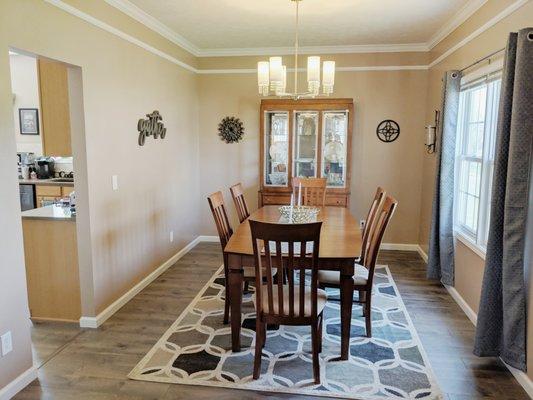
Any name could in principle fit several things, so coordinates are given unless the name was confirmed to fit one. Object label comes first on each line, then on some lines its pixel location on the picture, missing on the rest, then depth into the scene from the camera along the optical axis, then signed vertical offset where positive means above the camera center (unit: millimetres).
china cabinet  5152 +53
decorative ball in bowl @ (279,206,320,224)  3523 -616
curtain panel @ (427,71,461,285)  3820 -329
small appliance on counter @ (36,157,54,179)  5844 -311
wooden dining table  2568 -746
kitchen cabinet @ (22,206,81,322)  3238 -969
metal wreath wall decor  5598 +245
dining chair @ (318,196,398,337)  2891 -944
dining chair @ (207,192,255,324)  3073 -630
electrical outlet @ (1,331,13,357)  2295 -1126
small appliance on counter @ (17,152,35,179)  5719 -261
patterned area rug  2459 -1433
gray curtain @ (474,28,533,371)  2361 -419
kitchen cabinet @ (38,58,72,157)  3283 +307
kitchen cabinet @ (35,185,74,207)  5273 -599
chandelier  3156 +572
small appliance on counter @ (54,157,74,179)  6051 -314
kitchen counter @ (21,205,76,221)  3219 -559
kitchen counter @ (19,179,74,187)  5215 -474
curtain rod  2962 +703
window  3271 -80
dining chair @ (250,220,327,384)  2213 -858
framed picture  6168 +379
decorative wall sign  3951 +196
